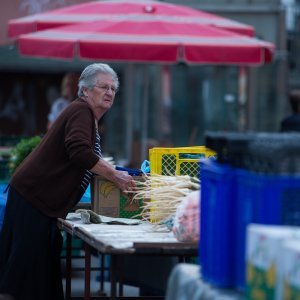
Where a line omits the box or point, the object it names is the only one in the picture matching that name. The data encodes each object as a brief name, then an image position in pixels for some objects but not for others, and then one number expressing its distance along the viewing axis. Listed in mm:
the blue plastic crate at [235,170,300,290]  6562
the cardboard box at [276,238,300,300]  5652
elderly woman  11312
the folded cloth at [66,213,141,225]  10841
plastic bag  8602
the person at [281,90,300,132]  17406
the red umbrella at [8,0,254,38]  19359
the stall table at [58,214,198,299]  8492
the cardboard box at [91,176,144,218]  11469
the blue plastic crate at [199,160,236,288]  7055
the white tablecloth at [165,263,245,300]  6918
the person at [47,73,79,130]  21062
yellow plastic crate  11070
